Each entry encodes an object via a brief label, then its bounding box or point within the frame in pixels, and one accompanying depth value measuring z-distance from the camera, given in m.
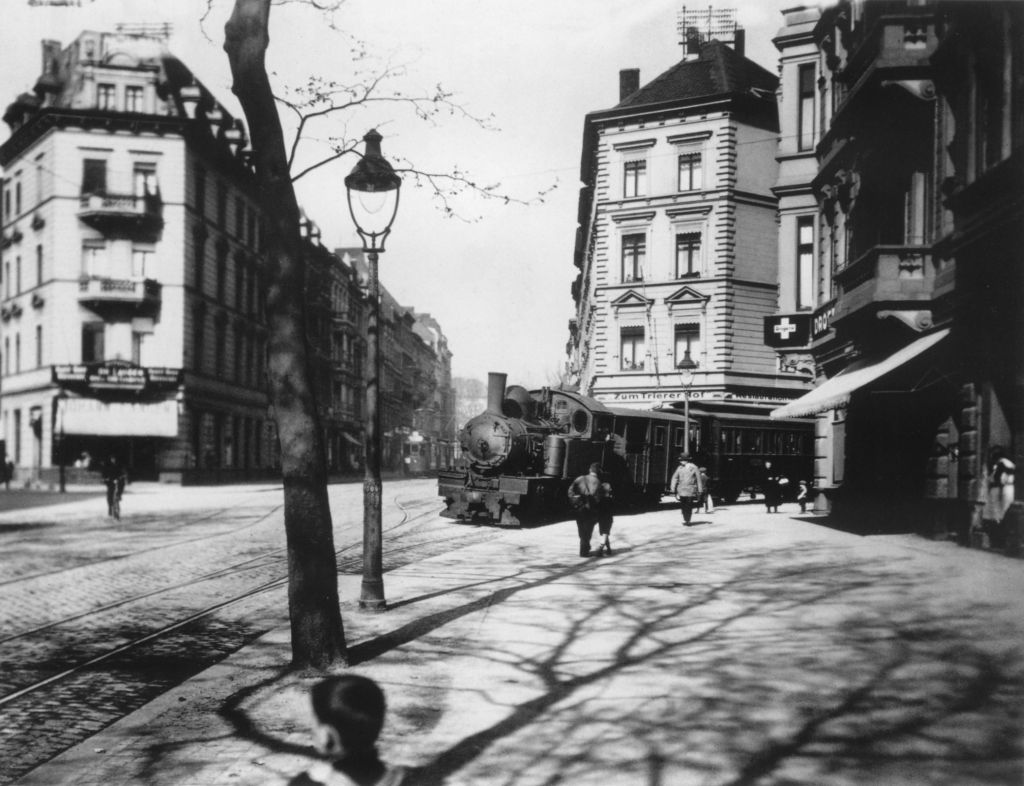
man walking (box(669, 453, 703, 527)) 18.22
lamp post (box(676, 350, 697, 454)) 22.41
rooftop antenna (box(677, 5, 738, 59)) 11.27
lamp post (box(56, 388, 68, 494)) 33.41
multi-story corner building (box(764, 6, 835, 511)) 19.95
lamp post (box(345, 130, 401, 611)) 8.91
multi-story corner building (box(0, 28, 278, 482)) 38.69
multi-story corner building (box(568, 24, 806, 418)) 34.22
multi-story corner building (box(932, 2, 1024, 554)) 10.88
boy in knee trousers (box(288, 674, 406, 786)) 3.23
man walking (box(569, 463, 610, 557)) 13.77
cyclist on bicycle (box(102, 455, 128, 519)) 21.41
